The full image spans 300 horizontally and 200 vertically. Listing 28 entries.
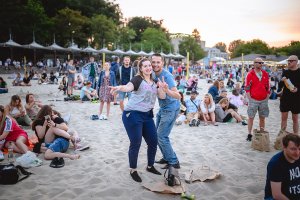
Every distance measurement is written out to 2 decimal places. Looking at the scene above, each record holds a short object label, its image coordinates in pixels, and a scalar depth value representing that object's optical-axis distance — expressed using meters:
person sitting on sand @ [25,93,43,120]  7.77
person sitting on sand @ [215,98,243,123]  8.63
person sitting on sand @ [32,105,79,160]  5.02
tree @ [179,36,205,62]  88.31
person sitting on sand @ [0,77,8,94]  14.35
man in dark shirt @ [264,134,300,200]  2.74
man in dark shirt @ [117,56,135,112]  8.66
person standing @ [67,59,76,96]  13.14
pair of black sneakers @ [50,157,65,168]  4.57
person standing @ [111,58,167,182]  3.84
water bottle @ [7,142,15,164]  4.84
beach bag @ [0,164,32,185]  3.92
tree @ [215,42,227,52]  192.66
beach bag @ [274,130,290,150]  5.63
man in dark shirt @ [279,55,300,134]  5.79
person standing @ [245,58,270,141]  5.86
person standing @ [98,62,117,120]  8.63
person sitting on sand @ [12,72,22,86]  18.73
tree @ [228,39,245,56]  158.00
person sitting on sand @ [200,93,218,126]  8.28
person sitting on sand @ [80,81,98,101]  12.71
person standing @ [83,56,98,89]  12.95
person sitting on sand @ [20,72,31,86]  18.80
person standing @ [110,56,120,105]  9.57
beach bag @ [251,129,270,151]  5.58
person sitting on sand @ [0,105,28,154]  4.87
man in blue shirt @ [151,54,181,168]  4.11
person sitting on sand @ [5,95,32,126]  6.98
